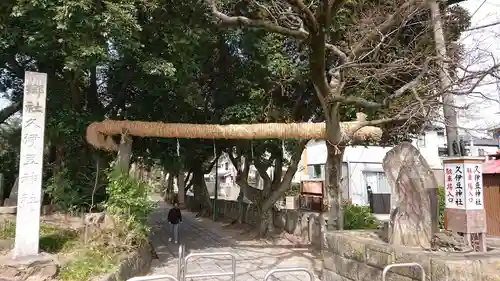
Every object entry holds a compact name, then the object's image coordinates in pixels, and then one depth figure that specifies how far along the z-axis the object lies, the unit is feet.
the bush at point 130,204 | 30.30
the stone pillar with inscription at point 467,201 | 19.71
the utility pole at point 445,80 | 23.67
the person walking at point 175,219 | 46.29
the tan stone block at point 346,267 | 23.48
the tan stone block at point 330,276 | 25.25
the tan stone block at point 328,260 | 26.48
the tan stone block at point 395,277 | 19.25
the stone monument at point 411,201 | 21.75
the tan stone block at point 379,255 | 20.59
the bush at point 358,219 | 39.27
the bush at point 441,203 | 40.90
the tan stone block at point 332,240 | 26.11
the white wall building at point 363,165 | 85.73
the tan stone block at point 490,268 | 16.16
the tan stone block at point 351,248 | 22.98
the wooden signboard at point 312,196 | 63.53
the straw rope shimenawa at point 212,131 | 32.71
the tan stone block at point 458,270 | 16.43
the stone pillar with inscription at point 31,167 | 23.58
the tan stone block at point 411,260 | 18.01
